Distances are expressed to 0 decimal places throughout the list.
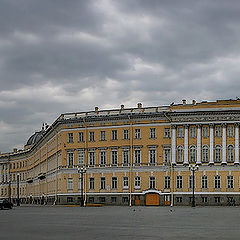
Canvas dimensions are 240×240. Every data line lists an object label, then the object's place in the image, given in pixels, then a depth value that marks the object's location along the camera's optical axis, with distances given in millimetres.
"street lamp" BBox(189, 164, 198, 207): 74562
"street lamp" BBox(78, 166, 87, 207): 77612
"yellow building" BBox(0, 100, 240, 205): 80188
